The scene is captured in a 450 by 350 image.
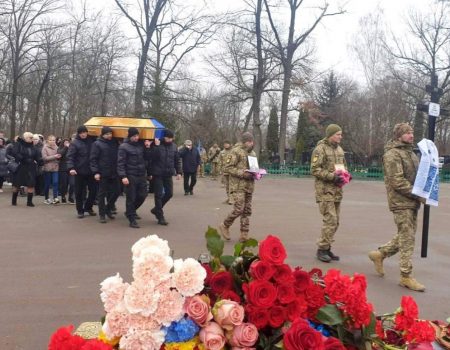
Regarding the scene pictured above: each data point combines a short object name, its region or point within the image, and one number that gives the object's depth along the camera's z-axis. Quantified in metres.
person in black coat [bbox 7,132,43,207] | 12.39
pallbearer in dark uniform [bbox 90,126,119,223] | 10.28
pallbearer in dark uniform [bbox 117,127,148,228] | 9.64
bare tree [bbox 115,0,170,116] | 27.97
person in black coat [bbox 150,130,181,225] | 10.09
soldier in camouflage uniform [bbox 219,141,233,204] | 17.98
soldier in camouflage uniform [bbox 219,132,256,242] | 8.23
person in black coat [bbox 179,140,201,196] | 16.45
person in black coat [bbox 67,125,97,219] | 10.84
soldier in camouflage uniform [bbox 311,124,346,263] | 6.98
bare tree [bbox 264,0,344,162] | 34.56
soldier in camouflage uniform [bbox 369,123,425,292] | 5.91
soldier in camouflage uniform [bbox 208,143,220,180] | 26.45
